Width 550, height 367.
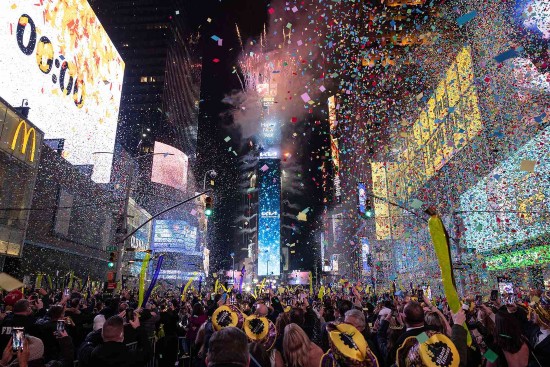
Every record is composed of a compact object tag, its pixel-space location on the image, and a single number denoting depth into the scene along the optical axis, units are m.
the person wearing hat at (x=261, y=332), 5.45
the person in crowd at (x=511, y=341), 4.34
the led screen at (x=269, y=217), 150.50
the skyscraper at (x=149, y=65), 105.88
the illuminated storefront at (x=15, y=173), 22.34
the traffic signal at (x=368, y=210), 22.13
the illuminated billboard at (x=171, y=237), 84.00
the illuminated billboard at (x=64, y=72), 22.19
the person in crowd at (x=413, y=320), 4.72
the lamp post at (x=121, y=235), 20.90
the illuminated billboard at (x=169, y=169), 80.19
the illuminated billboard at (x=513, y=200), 27.00
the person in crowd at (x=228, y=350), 2.93
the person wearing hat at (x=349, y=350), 3.29
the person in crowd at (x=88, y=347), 5.12
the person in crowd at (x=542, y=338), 4.60
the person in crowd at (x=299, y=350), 4.25
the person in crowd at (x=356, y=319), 5.81
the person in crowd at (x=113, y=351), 4.59
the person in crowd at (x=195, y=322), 10.46
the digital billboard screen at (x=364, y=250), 81.06
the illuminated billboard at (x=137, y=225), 60.50
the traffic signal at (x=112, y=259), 20.34
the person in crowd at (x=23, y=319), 6.31
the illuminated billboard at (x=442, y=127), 38.38
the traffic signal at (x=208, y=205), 18.66
